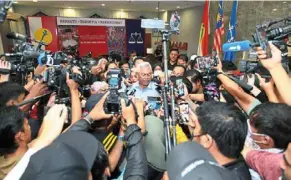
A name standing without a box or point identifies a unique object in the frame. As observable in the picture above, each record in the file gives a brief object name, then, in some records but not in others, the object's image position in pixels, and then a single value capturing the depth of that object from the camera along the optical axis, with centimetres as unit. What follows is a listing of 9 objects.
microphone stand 110
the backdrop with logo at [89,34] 684
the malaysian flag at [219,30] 440
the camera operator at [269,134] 94
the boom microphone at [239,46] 115
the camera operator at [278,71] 105
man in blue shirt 229
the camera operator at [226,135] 88
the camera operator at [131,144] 89
